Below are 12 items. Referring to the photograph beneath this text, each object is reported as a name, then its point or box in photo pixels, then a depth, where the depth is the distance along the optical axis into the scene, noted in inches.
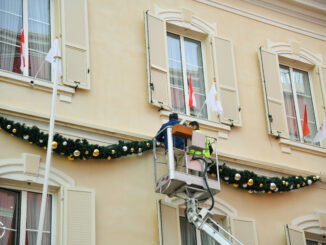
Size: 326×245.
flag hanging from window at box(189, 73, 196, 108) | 441.1
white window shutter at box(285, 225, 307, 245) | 443.8
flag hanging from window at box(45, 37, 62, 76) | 383.2
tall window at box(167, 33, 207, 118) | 467.8
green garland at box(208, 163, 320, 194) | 434.3
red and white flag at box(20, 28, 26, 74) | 406.9
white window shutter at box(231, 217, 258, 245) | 428.5
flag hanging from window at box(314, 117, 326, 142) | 485.7
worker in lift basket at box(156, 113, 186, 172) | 397.7
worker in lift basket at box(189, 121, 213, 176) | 399.5
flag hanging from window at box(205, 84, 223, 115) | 440.1
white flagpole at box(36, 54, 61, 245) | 334.6
